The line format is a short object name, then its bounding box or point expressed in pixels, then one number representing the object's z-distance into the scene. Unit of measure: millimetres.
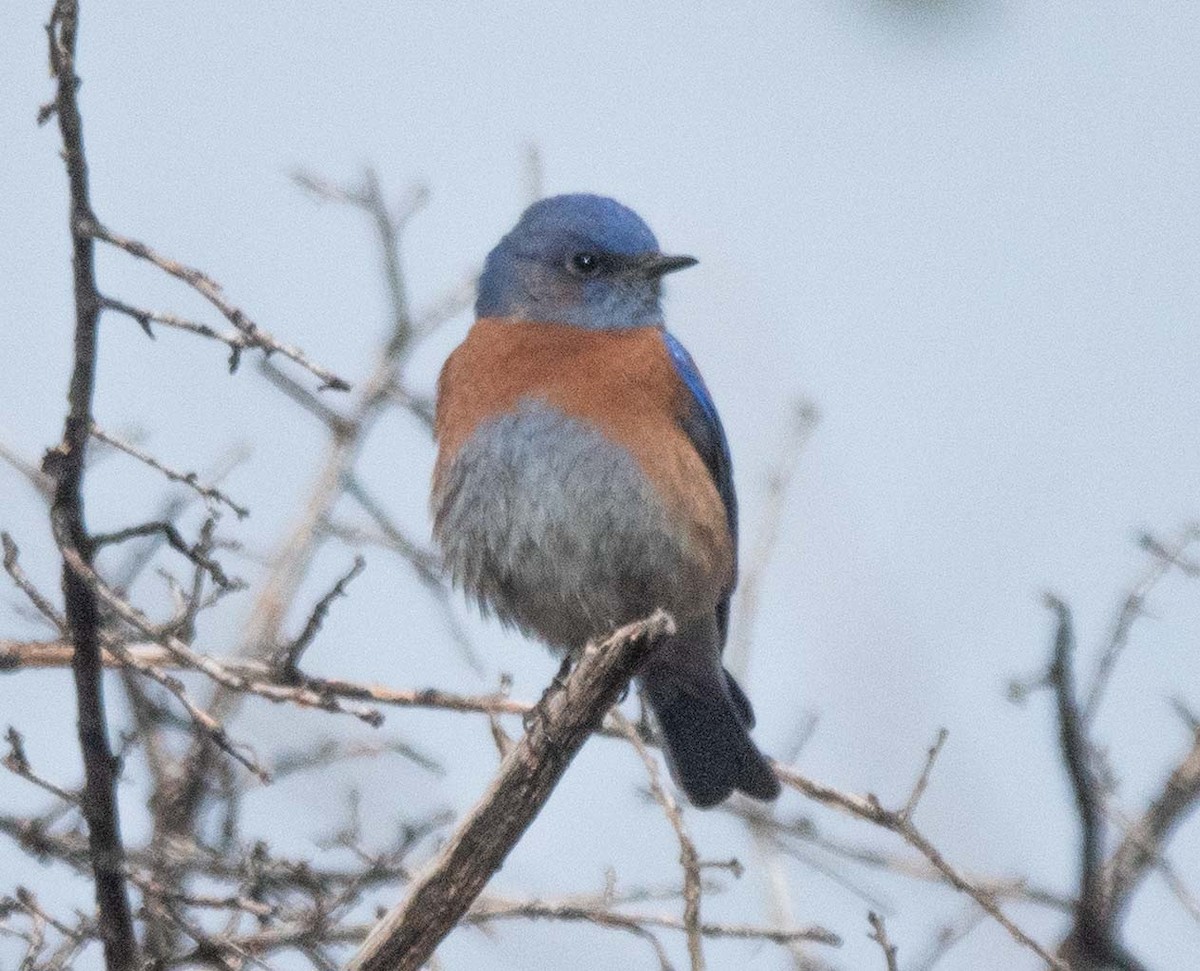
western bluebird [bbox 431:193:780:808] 11969
